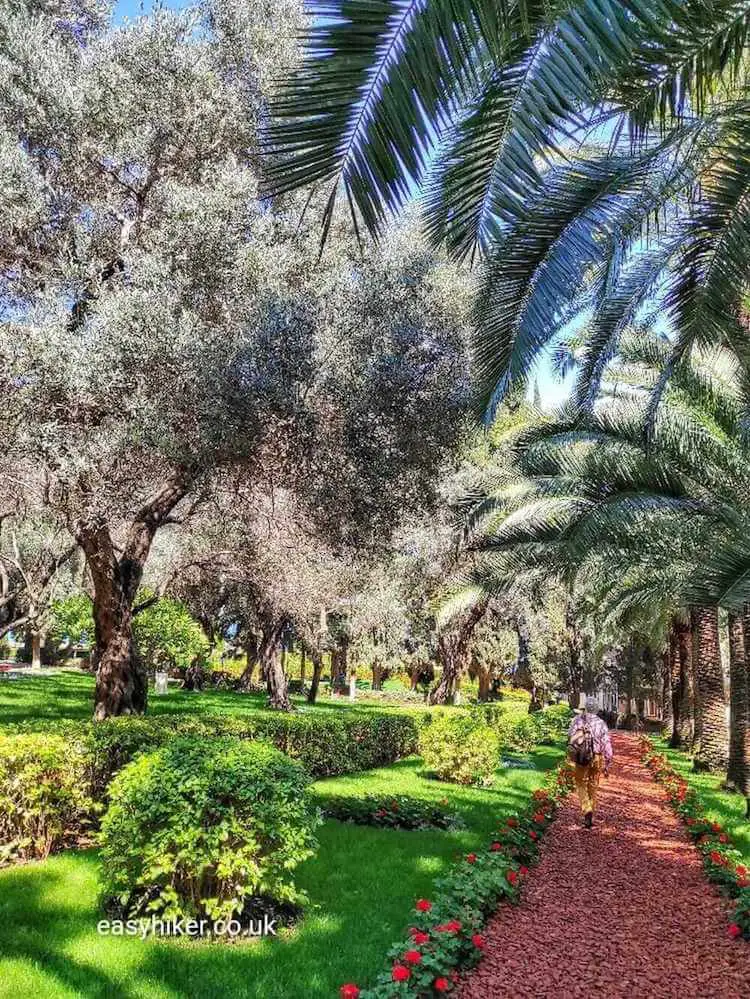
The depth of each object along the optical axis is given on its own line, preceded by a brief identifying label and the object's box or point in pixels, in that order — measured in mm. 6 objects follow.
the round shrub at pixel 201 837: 4809
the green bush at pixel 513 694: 57288
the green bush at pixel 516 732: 18931
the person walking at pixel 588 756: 9962
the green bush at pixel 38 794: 6168
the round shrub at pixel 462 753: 12953
